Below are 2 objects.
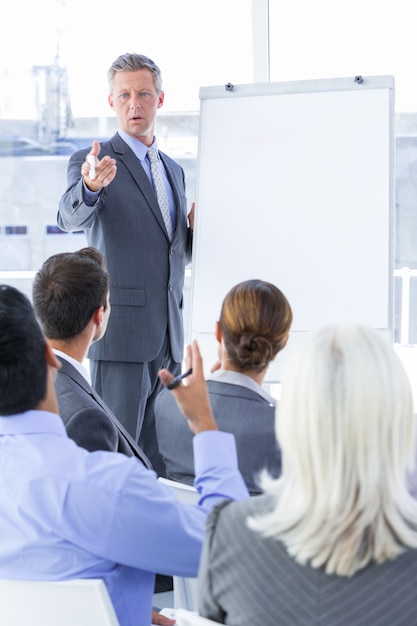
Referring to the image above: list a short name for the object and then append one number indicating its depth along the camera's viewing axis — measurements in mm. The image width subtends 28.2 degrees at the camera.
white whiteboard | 3293
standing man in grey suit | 3279
